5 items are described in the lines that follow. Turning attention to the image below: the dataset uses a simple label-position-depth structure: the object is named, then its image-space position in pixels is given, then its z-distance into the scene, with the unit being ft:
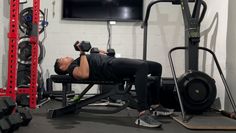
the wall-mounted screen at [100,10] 18.19
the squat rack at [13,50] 10.88
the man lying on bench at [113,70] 9.83
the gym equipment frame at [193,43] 11.74
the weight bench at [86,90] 10.78
